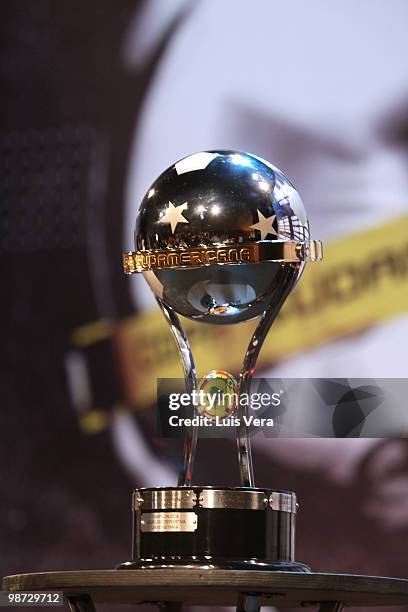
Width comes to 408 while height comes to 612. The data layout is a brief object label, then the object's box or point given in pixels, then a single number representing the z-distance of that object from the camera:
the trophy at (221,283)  4.19
